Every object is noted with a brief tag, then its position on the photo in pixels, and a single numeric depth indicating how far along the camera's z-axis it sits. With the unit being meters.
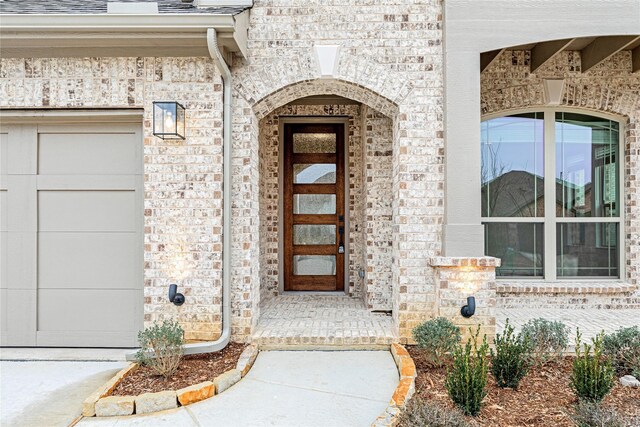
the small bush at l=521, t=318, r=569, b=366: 3.15
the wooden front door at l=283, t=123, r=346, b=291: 5.63
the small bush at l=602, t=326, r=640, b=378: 3.04
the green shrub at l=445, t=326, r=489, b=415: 2.46
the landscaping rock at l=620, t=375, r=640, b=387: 2.87
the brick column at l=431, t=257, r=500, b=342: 3.52
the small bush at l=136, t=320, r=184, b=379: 3.01
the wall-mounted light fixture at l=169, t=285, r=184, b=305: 3.48
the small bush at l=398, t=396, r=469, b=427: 2.19
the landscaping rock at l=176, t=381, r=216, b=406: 2.74
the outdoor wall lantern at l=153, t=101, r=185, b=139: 3.45
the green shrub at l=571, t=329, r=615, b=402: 2.54
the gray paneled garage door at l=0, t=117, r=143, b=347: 3.85
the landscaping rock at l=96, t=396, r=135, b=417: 2.64
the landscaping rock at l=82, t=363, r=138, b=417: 2.65
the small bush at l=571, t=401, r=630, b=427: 2.17
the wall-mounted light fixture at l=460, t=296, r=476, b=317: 3.41
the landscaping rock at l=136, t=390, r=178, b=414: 2.66
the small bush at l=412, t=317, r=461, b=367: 3.10
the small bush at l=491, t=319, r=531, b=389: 2.81
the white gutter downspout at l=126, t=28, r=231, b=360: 3.62
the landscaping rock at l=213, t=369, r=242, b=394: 2.91
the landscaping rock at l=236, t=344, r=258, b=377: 3.17
